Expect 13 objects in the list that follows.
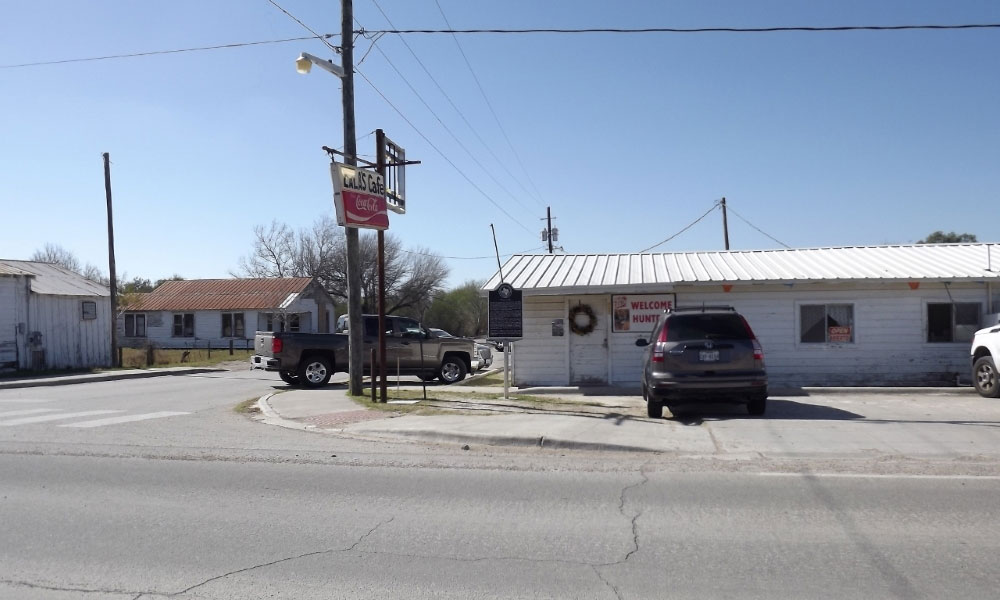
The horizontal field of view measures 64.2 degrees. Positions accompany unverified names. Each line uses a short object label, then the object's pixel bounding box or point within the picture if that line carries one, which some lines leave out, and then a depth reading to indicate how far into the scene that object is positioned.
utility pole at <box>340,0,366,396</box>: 15.87
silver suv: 12.05
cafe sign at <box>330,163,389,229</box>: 14.53
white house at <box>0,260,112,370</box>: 27.36
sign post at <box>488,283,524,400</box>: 14.97
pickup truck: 19.39
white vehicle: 14.35
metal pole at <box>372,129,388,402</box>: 14.95
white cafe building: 17.72
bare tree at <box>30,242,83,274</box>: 71.14
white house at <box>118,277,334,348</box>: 44.19
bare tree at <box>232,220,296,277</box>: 57.81
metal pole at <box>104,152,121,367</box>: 31.22
